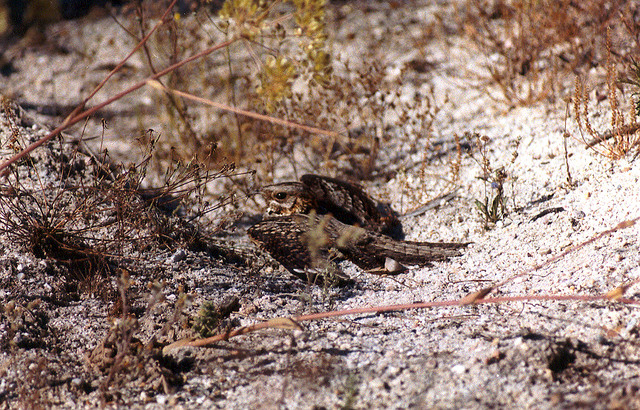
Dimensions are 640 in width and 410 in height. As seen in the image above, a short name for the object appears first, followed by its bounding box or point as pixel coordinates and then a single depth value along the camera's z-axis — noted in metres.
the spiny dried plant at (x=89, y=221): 5.84
